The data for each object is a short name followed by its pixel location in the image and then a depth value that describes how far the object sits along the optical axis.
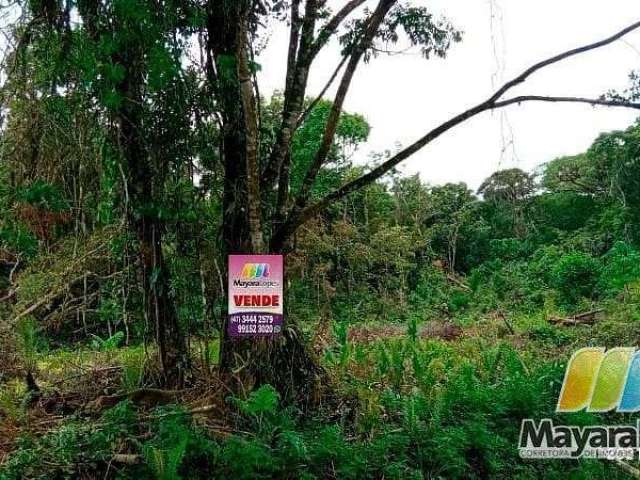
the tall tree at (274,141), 4.12
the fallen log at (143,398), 4.24
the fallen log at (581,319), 10.67
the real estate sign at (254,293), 4.22
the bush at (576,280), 13.84
